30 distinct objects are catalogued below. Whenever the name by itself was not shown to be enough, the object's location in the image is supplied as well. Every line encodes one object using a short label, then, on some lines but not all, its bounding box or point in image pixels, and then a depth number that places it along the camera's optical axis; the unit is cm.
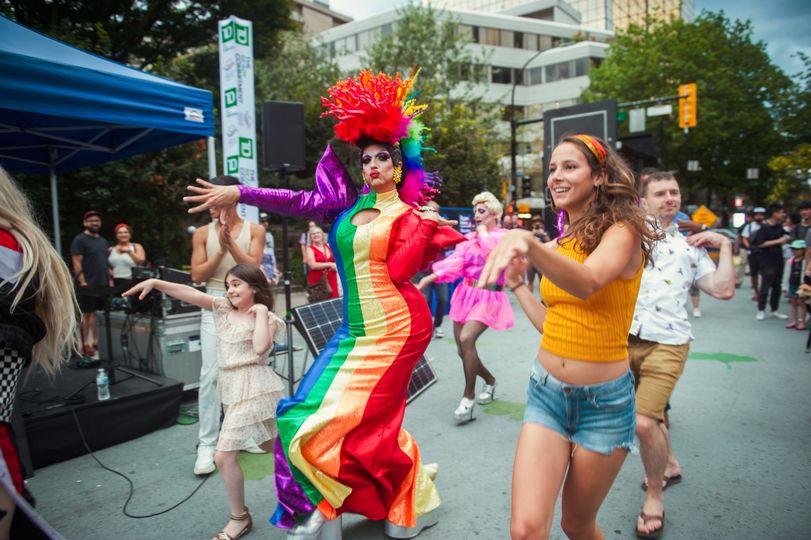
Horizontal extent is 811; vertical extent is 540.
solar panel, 382
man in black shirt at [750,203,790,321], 866
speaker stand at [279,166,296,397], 457
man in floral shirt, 278
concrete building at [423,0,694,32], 6831
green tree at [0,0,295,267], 1105
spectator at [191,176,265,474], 362
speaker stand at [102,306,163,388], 466
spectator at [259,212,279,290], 586
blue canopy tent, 352
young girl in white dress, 278
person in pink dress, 441
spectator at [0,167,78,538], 169
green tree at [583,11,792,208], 2662
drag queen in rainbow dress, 237
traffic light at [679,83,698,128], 1670
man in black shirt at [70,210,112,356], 690
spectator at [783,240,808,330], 803
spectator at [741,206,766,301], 929
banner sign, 725
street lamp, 1755
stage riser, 371
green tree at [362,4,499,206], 2022
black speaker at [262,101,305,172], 516
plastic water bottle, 401
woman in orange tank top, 179
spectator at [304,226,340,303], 744
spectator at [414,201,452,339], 809
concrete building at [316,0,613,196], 4153
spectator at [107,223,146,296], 756
